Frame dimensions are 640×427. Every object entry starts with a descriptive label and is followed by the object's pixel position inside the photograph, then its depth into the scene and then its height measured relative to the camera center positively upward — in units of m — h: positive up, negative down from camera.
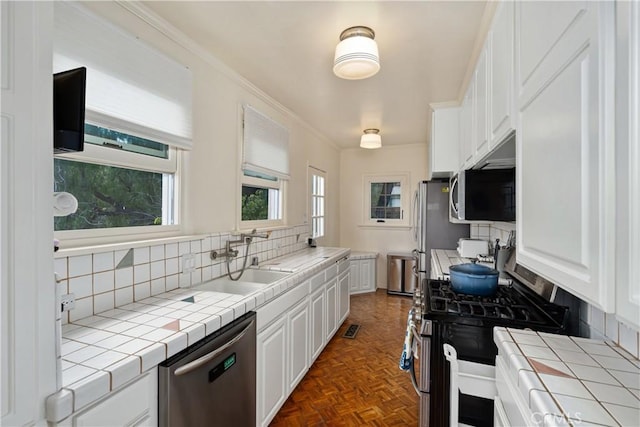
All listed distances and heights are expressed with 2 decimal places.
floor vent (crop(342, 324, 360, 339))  3.13 -1.33
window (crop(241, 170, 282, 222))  2.57 +0.16
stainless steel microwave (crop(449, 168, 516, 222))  1.78 +0.13
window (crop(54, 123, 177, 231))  1.31 +0.17
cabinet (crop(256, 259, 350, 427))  1.66 -0.88
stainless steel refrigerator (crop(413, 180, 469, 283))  3.56 -0.13
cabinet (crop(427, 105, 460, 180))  2.80 +0.76
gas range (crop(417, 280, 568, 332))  1.20 -0.45
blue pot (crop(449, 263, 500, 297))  1.56 -0.37
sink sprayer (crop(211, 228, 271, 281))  2.13 -0.27
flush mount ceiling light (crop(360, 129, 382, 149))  3.78 +0.98
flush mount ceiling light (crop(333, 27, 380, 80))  1.63 +0.93
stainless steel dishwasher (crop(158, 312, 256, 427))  1.03 -0.70
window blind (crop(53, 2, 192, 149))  1.23 +0.69
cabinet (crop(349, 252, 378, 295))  4.59 -0.96
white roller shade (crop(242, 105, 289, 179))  2.47 +0.66
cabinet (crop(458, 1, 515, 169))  1.20 +0.64
